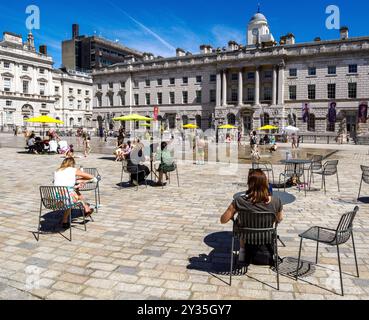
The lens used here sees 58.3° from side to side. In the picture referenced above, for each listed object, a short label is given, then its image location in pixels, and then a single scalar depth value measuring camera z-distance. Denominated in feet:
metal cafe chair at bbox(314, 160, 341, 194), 35.24
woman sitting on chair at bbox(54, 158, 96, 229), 22.15
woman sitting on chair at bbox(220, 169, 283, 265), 15.25
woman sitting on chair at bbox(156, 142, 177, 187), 36.96
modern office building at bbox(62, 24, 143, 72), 321.52
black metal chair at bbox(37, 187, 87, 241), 20.76
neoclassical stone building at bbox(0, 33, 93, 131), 218.18
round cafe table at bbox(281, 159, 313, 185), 35.09
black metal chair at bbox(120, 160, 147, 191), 36.47
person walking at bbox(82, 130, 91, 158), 73.20
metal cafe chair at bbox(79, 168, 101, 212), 26.40
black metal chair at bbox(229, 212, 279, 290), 14.52
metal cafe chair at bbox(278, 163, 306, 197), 36.24
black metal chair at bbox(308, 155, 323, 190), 38.50
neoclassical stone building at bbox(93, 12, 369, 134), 164.76
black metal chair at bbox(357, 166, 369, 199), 29.97
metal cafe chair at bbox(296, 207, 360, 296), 14.90
